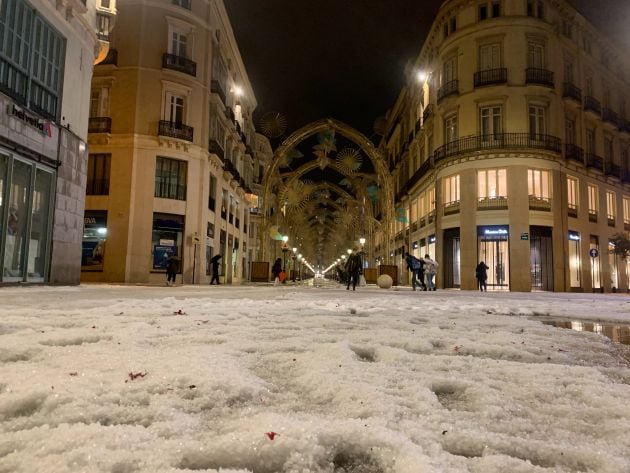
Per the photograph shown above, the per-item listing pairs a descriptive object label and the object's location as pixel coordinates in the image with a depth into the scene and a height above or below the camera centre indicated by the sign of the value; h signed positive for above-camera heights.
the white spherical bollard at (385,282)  21.94 -0.22
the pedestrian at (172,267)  19.62 +0.28
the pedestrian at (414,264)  20.64 +0.65
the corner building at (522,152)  25.41 +7.64
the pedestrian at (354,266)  19.32 +0.48
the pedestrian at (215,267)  23.42 +0.38
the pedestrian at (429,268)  21.28 +0.50
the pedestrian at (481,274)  22.44 +0.27
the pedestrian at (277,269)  27.19 +0.39
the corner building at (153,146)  23.53 +7.02
